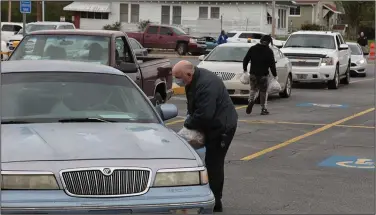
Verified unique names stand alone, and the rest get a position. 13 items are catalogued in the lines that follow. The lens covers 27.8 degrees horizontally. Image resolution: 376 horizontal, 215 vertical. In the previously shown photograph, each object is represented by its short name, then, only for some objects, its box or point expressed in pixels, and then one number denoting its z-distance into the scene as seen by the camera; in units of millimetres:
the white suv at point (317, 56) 24734
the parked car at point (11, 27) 45875
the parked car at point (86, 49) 12508
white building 56438
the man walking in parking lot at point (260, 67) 16547
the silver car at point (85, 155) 5453
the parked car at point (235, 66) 19109
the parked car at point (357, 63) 32188
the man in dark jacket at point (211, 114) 7391
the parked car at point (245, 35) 43406
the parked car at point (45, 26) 34562
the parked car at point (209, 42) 46638
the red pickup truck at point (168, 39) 46406
